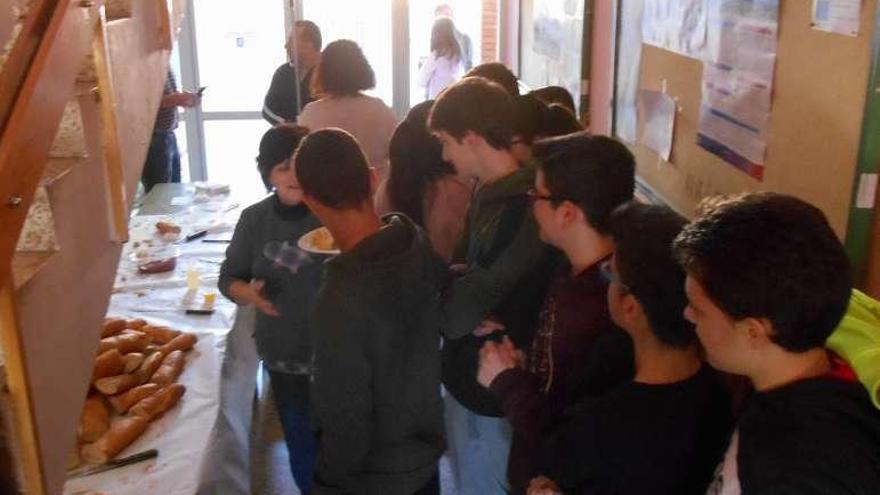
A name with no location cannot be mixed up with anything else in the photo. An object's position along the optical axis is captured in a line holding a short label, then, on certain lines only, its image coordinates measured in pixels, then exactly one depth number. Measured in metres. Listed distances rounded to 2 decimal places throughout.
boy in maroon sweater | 1.48
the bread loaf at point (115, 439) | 1.88
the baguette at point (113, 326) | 2.36
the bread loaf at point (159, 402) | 2.03
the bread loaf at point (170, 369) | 2.19
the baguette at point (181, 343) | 2.35
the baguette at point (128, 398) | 2.05
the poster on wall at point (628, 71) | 2.89
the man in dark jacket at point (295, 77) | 4.45
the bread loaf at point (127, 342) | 2.22
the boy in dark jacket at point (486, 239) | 1.79
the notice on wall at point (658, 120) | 2.49
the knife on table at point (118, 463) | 1.85
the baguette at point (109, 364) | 2.10
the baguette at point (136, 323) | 2.44
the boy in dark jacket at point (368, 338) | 1.61
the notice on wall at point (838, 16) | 1.50
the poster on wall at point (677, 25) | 2.24
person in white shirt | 5.67
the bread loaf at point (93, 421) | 1.93
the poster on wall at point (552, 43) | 3.75
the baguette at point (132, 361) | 2.17
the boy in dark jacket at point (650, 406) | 1.20
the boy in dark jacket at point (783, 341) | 0.92
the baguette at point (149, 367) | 2.17
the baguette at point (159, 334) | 2.41
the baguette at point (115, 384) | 2.05
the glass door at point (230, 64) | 6.18
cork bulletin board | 1.52
